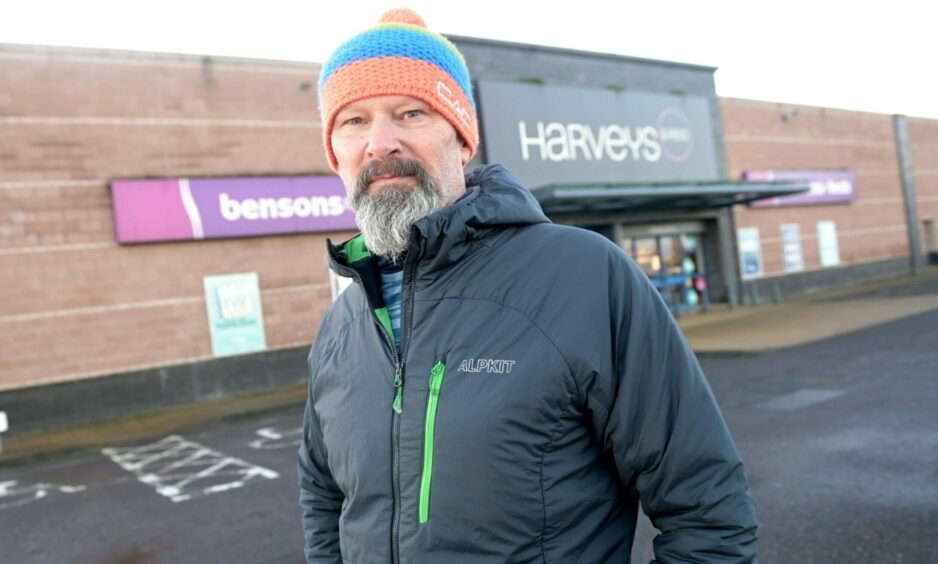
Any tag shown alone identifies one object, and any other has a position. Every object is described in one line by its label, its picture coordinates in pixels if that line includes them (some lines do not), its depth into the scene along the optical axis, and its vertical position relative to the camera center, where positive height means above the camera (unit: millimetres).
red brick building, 11477 +2066
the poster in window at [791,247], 22781 +237
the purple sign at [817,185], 22491 +2180
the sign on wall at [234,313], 13047 +95
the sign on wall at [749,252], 21594 +229
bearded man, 1458 -234
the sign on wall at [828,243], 23734 +239
